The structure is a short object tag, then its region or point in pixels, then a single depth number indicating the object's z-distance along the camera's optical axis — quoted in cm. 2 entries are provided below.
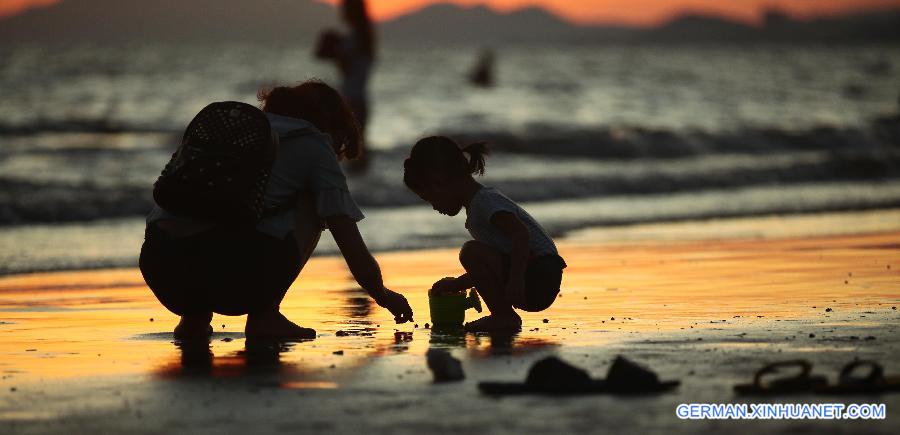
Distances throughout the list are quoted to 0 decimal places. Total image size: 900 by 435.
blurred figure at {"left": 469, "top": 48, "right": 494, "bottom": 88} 10522
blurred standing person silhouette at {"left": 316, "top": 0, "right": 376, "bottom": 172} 3528
